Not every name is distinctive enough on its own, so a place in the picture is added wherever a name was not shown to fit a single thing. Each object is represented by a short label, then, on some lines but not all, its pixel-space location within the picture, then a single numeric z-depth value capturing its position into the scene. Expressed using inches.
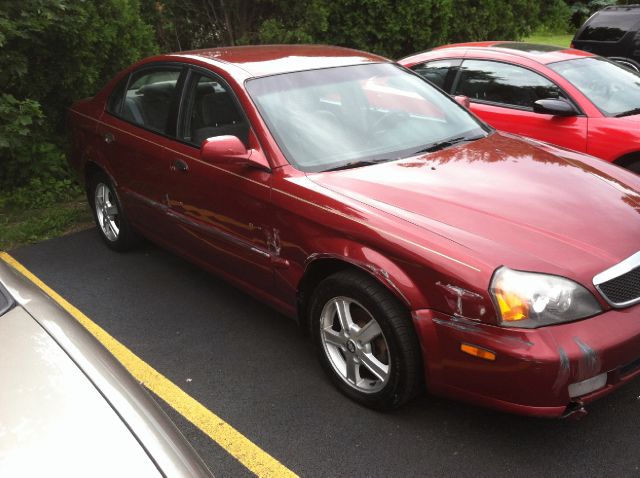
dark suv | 369.1
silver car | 64.6
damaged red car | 100.9
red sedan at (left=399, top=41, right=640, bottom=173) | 201.9
